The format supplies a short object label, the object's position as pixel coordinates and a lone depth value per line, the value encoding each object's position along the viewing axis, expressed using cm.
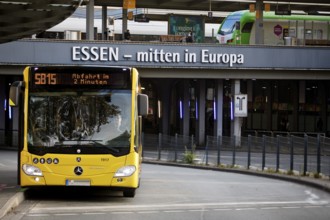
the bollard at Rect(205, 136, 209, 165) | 3121
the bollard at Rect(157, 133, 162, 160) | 3481
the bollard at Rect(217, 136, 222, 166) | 3022
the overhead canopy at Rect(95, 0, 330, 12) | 4753
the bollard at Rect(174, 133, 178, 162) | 3366
